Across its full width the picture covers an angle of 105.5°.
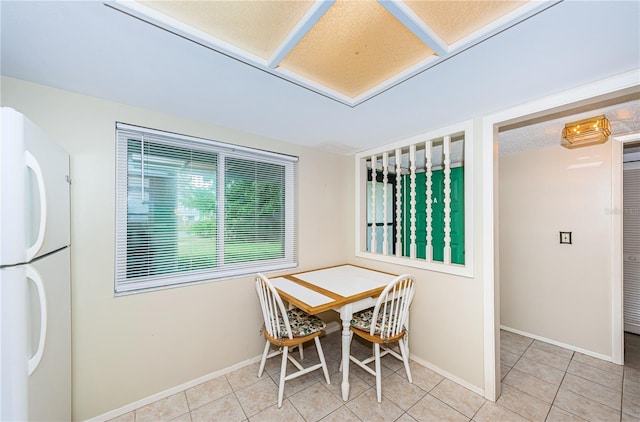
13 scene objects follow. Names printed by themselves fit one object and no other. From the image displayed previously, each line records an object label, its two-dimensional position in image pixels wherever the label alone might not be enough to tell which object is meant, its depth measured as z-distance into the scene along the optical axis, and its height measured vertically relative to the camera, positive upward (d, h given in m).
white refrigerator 0.81 -0.24
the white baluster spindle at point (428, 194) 2.25 +0.16
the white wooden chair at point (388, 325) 1.80 -0.92
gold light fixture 1.92 +0.66
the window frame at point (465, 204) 1.94 +0.07
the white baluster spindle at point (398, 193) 2.57 +0.21
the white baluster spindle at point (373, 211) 2.85 +0.00
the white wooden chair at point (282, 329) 1.79 -0.94
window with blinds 1.79 +0.01
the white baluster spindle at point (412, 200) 2.38 +0.11
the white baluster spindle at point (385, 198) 2.70 +0.14
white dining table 1.80 -0.66
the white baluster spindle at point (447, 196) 2.10 +0.13
